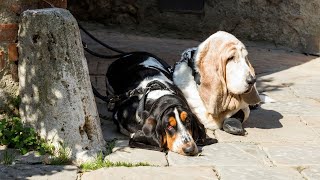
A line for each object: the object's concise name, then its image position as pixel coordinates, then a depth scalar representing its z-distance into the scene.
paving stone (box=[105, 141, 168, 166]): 4.70
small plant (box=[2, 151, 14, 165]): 4.55
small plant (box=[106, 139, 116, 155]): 4.89
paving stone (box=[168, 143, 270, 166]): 4.72
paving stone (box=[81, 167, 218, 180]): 4.38
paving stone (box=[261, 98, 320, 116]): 6.41
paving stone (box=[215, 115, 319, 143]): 5.42
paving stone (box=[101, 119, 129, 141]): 5.32
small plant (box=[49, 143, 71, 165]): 4.61
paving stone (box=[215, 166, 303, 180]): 4.46
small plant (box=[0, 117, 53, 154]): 4.79
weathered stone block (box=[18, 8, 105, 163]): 4.71
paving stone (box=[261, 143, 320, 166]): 4.81
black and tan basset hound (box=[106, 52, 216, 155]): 4.80
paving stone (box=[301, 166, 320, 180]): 4.50
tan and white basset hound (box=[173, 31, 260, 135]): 5.27
